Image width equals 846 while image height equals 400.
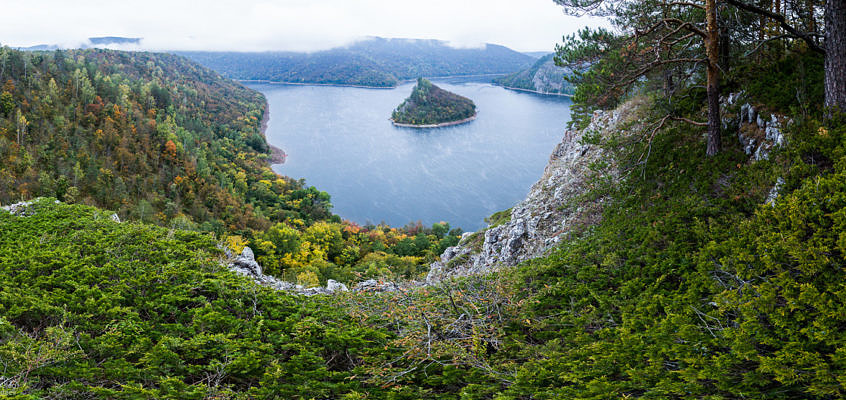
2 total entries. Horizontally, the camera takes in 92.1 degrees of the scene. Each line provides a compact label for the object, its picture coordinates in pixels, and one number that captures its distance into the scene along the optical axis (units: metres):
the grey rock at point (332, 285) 11.44
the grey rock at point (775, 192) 5.81
